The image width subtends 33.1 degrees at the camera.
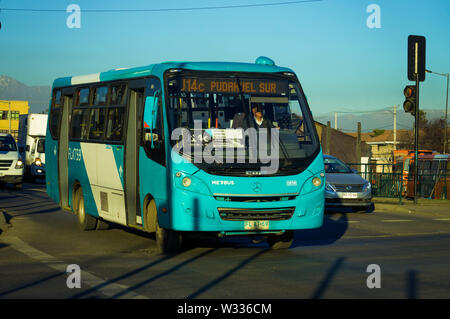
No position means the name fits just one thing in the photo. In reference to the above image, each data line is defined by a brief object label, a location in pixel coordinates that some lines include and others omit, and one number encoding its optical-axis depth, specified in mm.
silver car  21172
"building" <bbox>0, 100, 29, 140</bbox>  126688
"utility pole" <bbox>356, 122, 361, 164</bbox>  45397
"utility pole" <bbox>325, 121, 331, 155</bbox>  52800
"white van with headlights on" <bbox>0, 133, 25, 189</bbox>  28812
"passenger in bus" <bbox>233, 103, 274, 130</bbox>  11617
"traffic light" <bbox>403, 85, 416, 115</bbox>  21875
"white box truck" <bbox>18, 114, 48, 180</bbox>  36875
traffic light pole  21948
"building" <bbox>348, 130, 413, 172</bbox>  96719
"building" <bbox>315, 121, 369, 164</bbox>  87438
